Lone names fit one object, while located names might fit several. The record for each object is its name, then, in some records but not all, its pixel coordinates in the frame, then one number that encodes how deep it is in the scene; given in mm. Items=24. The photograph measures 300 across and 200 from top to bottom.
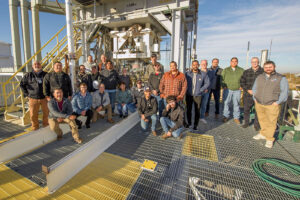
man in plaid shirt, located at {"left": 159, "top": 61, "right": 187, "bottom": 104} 3895
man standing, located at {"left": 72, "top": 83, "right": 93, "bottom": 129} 4207
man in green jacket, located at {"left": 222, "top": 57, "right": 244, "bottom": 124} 4527
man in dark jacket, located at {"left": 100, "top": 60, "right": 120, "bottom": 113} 5047
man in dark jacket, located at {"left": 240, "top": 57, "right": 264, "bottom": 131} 4129
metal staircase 4865
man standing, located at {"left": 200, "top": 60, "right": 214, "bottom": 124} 4406
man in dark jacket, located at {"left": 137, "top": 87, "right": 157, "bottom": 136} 3941
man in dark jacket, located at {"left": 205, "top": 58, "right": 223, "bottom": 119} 5148
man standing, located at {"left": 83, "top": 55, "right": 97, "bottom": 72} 5530
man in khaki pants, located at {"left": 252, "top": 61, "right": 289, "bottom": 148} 3219
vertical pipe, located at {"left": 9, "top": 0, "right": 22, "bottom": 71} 11047
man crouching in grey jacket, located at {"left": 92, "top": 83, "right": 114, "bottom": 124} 4754
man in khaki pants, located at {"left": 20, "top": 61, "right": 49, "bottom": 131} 4020
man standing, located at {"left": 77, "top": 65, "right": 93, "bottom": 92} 4934
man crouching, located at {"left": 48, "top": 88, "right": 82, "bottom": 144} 3514
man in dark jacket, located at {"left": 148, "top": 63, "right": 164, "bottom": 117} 4484
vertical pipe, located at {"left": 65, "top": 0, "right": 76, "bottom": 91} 4430
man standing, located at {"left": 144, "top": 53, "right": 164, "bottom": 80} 4641
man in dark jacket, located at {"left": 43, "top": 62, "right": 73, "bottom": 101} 3951
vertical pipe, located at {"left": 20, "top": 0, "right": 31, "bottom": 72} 11248
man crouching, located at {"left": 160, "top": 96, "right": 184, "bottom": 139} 3641
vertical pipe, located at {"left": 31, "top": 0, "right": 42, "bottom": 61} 11253
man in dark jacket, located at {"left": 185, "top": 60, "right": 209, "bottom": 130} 4113
